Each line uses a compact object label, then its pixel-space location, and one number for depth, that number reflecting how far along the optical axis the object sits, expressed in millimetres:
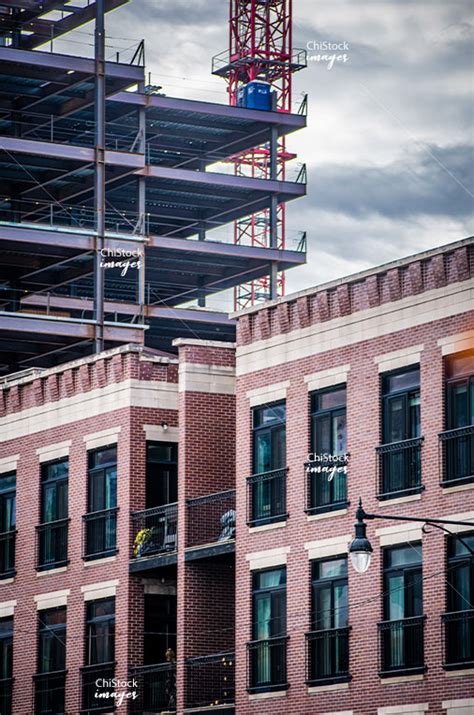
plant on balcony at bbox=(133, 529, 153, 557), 51438
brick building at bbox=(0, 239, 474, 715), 42594
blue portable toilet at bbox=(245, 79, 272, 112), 98688
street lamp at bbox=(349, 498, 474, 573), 34656
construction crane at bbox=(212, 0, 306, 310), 100688
